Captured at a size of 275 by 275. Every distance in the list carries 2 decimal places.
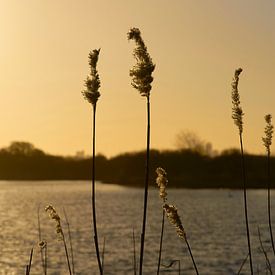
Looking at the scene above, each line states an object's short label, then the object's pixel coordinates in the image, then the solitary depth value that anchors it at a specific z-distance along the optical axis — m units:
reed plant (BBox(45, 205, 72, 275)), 3.85
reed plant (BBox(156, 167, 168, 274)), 3.49
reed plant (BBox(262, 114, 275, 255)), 3.99
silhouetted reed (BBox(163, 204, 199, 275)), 3.34
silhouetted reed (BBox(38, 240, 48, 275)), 4.14
